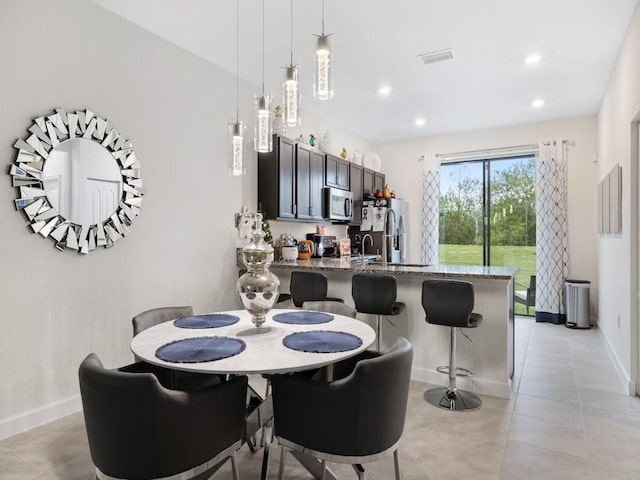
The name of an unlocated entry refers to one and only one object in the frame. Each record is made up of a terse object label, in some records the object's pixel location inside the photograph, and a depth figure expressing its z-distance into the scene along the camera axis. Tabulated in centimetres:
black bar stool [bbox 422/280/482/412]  278
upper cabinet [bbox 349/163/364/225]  593
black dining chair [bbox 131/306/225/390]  201
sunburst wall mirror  248
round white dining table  148
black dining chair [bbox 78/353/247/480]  132
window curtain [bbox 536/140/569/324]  558
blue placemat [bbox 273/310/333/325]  225
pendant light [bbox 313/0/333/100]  195
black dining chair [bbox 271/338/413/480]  147
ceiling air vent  358
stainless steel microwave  523
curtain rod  576
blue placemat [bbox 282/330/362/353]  171
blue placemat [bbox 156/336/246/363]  156
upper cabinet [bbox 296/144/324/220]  464
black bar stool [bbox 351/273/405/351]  311
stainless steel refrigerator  608
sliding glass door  609
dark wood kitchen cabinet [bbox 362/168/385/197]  632
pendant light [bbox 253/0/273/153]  238
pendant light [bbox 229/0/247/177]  264
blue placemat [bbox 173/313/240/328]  213
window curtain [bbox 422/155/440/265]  649
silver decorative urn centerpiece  196
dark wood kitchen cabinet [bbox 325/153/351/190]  527
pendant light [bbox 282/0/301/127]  211
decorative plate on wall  680
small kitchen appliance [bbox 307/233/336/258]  526
